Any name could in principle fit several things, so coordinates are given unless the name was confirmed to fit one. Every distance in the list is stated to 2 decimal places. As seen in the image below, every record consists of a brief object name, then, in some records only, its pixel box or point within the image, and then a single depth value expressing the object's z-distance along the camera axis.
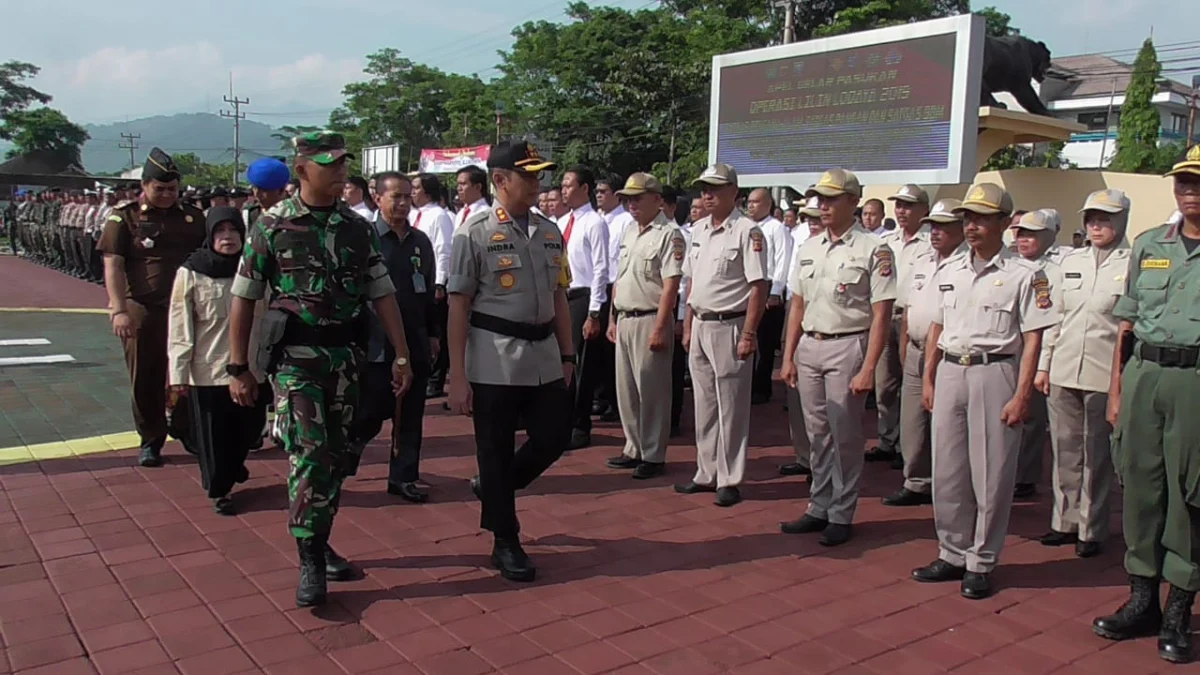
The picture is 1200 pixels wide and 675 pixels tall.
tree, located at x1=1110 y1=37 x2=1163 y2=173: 36.04
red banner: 39.46
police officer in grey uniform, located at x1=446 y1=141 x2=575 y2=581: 3.93
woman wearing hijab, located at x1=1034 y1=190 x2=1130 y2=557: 4.46
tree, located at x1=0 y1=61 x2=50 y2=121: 61.31
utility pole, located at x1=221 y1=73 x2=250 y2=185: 69.38
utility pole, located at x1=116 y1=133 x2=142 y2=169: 78.44
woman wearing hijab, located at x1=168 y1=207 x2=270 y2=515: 4.79
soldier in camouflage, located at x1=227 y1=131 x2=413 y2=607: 3.56
